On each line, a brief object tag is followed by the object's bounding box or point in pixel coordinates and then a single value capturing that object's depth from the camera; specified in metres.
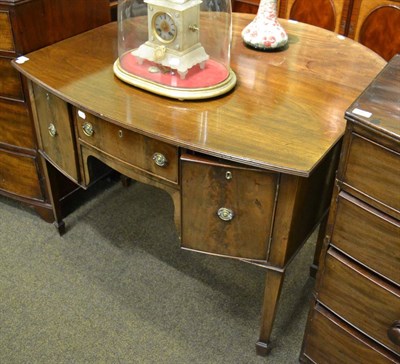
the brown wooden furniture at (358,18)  2.09
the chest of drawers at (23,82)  1.39
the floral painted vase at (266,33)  1.41
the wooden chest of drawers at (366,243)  0.87
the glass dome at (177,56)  1.17
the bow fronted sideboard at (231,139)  1.03
